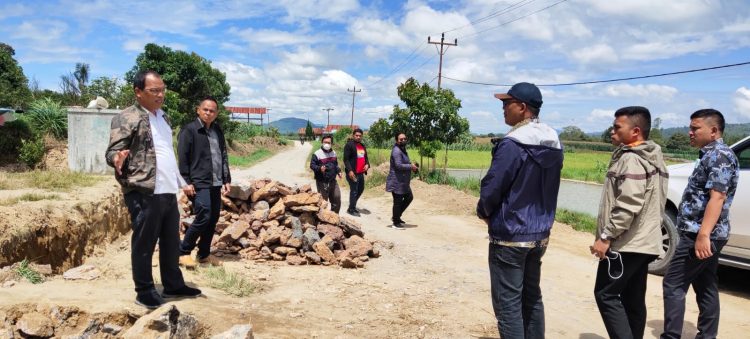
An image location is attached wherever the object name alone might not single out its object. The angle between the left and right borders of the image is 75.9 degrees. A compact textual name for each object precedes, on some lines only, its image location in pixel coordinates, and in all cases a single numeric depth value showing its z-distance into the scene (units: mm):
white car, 4840
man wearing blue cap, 2785
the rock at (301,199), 7113
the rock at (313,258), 6047
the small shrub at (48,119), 14164
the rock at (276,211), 6797
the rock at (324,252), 6094
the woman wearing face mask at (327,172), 8633
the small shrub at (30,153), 12156
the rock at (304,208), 7047
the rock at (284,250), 6156
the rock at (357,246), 6395
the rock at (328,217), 7055
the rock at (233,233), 6176
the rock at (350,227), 7070
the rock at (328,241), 6365
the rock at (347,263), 5973
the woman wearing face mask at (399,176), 8625
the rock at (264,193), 7289
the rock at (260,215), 6746
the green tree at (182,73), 27578
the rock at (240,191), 7219
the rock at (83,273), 4109
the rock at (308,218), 7062
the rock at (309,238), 6316
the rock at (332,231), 6684
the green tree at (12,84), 16328
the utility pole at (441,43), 24750
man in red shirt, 9383
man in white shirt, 3418
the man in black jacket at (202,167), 4910
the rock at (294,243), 6266
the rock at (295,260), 6000
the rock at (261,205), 7160
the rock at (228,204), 7199
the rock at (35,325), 3082
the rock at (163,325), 2947
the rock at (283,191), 7441
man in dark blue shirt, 3283
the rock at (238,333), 2887
